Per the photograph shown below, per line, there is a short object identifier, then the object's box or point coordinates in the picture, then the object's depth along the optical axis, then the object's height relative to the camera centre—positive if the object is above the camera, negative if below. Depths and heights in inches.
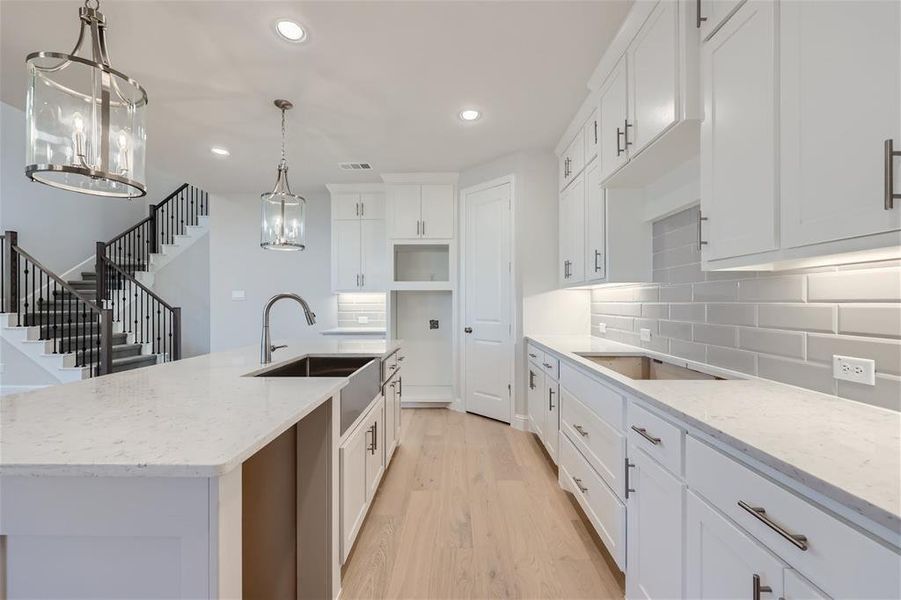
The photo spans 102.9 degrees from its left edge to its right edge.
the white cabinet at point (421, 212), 167.3 +42.0
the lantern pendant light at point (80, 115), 48.4 +25.9
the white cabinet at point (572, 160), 114.2 +48.5
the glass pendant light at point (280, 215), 106.1 +25.5
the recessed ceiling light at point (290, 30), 77.8 +60.2
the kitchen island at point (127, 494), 28.4 -15.4
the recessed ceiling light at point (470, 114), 113.7 +60.1
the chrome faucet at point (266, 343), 75.5 -8.9
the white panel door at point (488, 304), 146.4 -1.4
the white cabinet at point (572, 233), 113.7 +23.0
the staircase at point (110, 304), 162.4 -1.3
